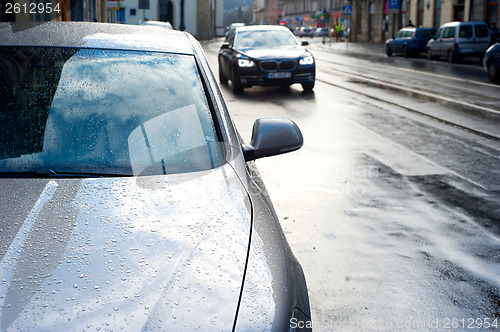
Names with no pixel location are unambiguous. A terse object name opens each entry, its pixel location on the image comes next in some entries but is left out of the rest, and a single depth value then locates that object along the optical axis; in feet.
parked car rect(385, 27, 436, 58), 118.11
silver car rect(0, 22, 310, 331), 5.38
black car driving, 52.39
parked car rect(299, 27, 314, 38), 297.08
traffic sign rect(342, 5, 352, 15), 152.46
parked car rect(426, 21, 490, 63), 96.43
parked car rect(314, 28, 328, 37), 298.15
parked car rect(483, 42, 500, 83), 64.18
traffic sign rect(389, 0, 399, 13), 167.71
